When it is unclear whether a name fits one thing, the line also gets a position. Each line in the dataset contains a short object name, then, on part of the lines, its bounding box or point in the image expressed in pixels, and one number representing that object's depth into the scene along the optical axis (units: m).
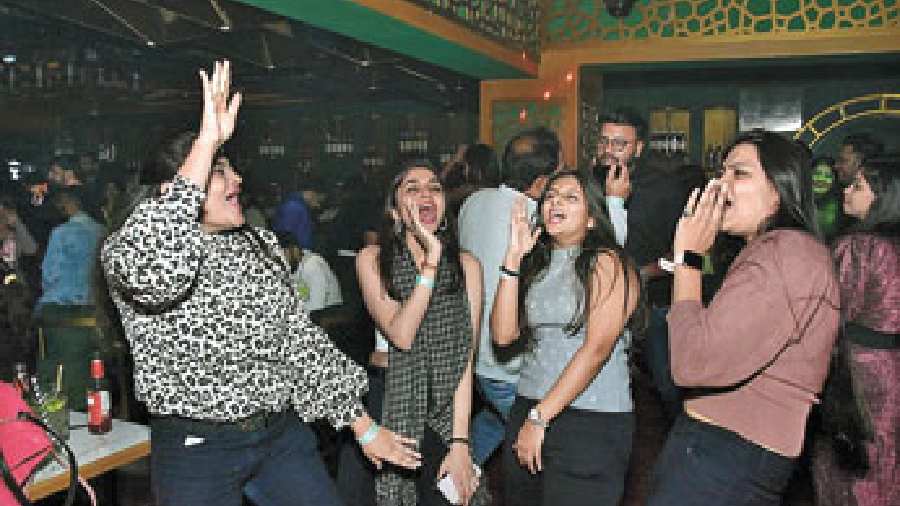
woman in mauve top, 1.79
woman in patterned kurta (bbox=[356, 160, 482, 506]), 2.66
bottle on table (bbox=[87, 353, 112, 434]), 2.64
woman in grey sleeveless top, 2.38
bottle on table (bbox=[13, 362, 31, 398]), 2.31
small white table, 2.27
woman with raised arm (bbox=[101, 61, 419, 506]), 1.72
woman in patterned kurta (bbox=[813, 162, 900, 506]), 2.87
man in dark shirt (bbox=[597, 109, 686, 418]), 3.86
